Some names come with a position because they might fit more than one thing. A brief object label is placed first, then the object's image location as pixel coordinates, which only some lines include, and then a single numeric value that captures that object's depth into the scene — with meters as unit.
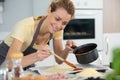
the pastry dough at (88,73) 1.77
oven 3.67
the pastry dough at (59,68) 1.96
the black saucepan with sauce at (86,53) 2.05
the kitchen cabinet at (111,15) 3.84
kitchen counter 1.74
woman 2.00
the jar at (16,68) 1.45
